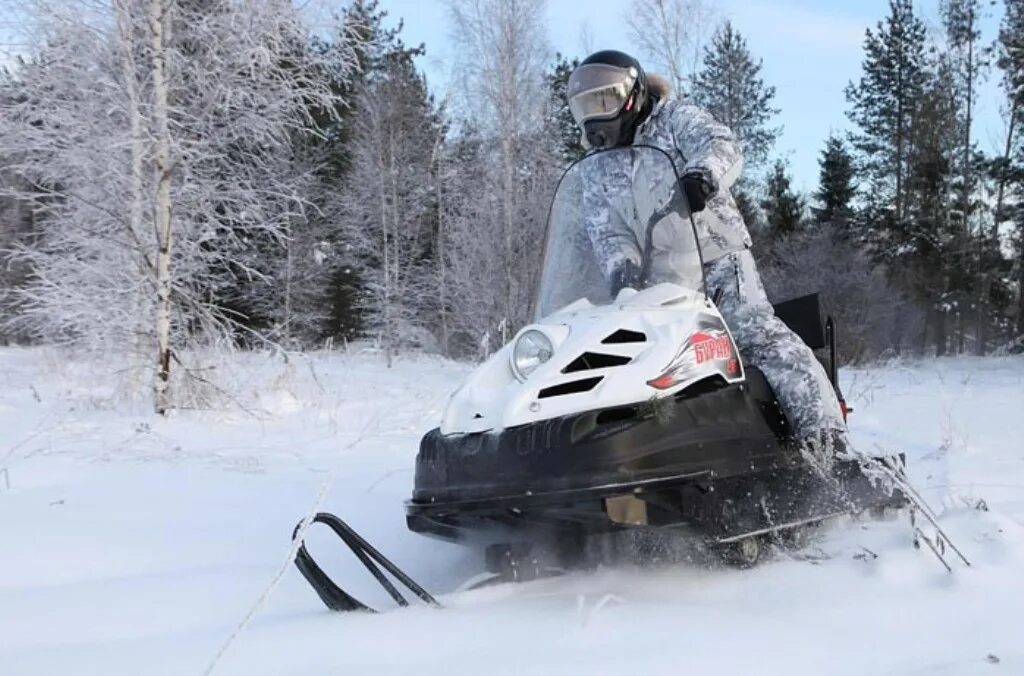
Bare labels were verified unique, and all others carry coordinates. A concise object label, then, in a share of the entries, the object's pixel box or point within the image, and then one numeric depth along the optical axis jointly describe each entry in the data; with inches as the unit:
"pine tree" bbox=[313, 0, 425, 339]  949.2
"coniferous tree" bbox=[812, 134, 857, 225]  1084.5
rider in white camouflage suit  104.7
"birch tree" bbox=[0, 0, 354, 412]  295.1
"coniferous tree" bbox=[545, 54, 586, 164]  722.8
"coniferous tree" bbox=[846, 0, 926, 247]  1011.3
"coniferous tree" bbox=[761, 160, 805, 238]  1088.2
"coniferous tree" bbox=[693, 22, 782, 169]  915.4
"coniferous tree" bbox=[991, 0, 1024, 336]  886.4
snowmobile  81.9
